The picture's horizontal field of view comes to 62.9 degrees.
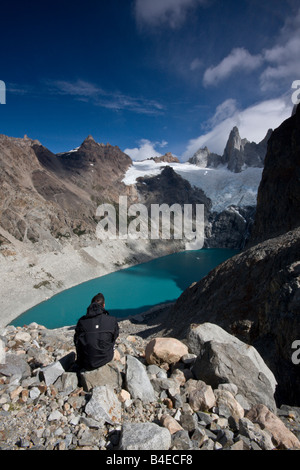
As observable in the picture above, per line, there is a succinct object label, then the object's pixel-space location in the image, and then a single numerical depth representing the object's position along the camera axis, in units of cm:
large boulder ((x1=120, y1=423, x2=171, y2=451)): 393
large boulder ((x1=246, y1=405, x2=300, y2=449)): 432
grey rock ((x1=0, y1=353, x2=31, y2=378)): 622
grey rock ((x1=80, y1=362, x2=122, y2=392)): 562
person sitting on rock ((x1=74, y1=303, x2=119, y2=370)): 575
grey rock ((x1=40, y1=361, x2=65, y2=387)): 573
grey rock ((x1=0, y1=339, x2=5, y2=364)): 646
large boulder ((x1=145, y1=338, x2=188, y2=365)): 706
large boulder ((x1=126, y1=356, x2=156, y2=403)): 550
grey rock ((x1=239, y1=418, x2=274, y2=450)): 417
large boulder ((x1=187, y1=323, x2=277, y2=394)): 675
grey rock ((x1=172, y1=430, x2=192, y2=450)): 404
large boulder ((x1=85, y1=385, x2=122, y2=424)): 478
